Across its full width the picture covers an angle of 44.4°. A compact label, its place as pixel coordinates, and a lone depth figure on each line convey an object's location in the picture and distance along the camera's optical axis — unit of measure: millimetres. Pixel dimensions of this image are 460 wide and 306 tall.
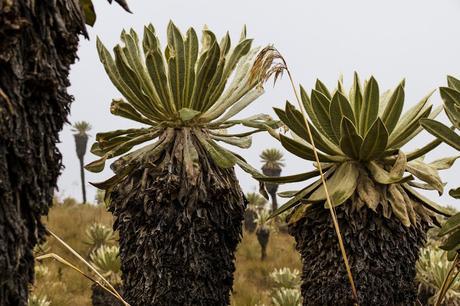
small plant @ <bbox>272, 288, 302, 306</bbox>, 11883
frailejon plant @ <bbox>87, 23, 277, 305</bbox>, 4305
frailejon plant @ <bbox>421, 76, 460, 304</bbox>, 4168
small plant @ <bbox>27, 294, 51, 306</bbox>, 10134
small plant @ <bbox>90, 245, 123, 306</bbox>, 12477
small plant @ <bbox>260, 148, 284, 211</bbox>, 24781
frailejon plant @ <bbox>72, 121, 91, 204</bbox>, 31003
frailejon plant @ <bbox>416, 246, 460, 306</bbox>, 9383
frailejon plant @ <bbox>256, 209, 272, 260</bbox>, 19812
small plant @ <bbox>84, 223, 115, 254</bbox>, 17406
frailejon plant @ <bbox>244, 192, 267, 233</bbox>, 23953
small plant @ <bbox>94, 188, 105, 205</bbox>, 30450
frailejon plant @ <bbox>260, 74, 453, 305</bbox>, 4266
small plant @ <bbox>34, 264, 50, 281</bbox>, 14606
